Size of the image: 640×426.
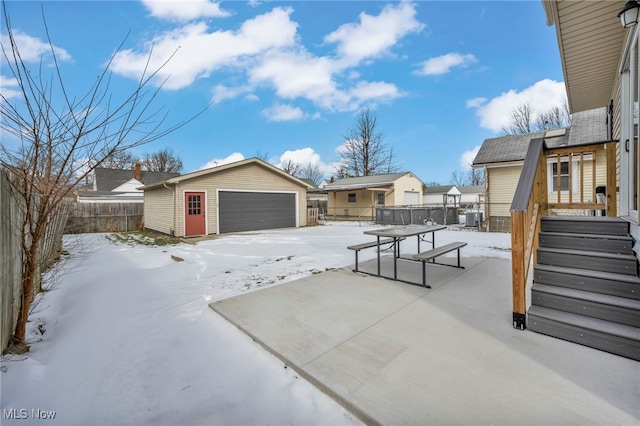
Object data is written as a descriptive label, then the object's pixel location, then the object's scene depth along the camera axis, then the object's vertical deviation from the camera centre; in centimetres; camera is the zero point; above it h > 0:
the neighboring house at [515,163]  1016 +176
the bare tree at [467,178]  4650 +533
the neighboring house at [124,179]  2639 +330
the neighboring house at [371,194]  2077 +119
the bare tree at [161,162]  3844 +697
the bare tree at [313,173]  4961 +672
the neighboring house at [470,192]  3716 +205
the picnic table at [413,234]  407 -44
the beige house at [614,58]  321 +220
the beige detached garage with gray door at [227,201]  1158 +49
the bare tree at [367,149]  2819 +625
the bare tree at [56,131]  218 +69
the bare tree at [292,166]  4504 +715
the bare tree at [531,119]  2438 +785
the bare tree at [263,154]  3823 +782
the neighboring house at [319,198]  2359 +131
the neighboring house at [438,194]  3491 +176
